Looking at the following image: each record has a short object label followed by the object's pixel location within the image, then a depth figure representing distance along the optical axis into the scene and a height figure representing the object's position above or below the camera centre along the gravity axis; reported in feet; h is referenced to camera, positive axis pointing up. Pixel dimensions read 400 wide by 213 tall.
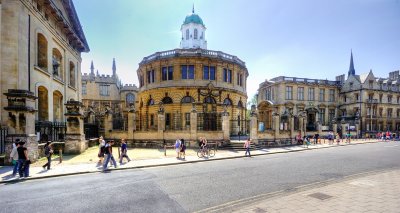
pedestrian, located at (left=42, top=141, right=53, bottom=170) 36.36 -7.16
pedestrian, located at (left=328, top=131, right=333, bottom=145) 90.79 -11.30
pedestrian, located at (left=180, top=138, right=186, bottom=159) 50.65 -8.85
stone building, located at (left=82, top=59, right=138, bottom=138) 160.97 +16.97
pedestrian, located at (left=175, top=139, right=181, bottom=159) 51.13 -8.81
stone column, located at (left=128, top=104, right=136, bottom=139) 70.64 -3.05
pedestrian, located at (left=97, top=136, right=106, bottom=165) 40.44 -7.71
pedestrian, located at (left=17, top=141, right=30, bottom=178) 31.91 -7.55
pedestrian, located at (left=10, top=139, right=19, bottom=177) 32.32 -7.13
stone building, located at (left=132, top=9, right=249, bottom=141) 92.27 +11.58
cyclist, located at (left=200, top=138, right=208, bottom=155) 53.71 -8.90
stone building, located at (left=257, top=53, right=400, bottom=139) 141.49 +8.67
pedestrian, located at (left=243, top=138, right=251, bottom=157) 56.24 -9.45
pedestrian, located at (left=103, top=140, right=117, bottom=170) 39.03 -7.77
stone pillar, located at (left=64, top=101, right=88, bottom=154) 54.08 -4.70
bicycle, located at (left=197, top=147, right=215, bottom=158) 53.01 -11.19
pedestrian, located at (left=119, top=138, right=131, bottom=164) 44.23 -8.43
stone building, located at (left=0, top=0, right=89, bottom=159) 41.19 +14.17
